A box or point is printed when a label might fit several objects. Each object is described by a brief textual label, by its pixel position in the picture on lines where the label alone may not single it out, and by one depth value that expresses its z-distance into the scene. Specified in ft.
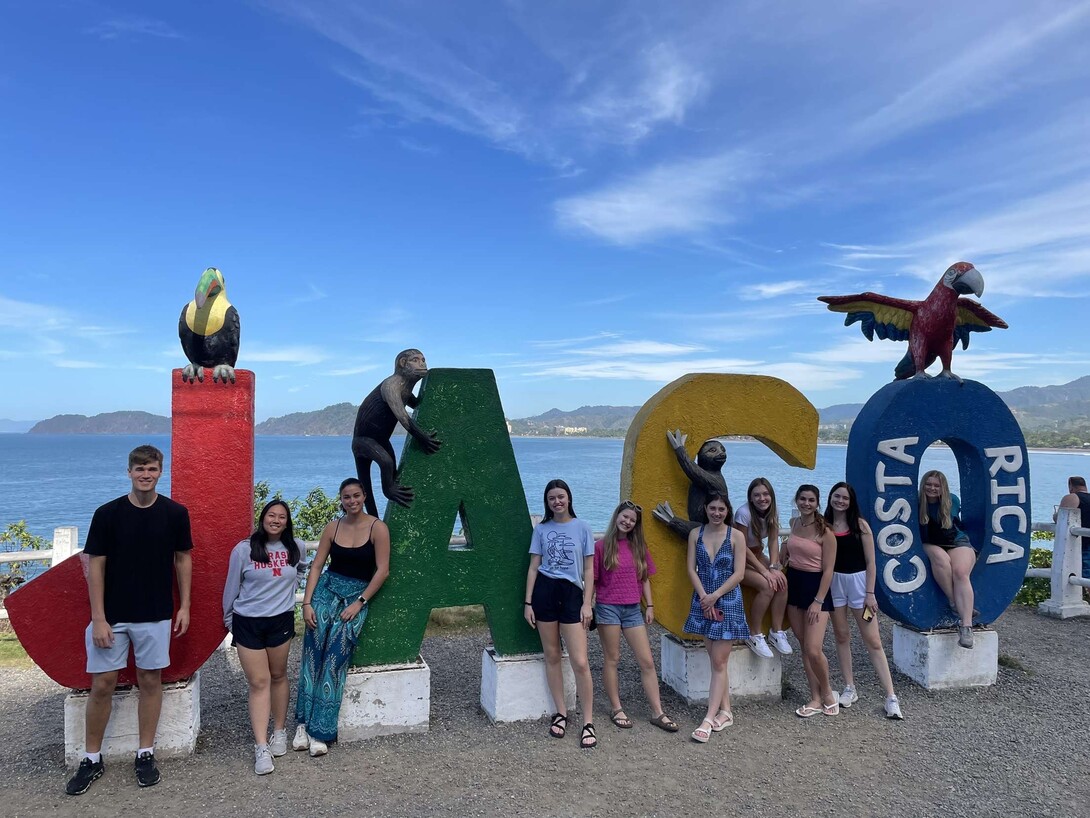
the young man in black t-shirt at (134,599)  12.97
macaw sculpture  19.27
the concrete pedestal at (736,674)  17.66
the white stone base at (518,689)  16.33
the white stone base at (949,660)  18.78
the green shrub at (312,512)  33.14
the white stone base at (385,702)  15.33
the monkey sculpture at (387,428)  16.26
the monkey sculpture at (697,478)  17.56
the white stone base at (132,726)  13.79
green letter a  16.31
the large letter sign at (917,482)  18.81
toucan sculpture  15.34
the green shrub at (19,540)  27.91
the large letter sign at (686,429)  17.88
